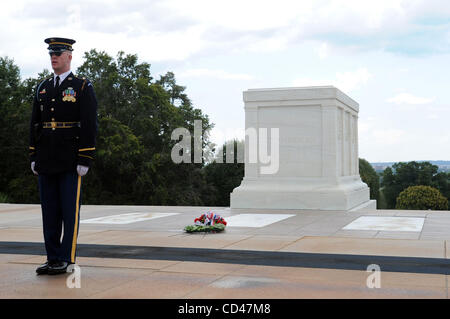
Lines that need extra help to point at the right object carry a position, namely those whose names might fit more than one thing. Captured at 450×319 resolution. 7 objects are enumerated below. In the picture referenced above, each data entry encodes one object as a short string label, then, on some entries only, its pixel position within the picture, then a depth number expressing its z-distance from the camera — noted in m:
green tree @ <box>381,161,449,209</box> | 60.91
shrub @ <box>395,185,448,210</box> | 46.91
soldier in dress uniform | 4.62
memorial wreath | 7.75
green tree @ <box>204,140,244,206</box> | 40.97
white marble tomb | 12.50
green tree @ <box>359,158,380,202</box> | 61.74
